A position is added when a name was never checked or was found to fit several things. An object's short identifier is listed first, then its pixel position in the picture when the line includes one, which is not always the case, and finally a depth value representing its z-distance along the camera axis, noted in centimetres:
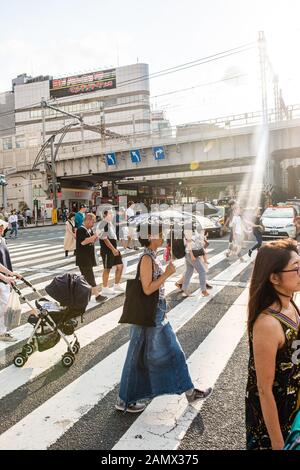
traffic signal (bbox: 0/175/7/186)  3080
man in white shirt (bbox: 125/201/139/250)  1689
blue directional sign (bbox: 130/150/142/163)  3781
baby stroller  506
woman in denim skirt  388
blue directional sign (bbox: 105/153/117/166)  3988
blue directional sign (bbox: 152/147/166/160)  3619
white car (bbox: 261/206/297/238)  1915
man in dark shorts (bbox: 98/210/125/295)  881
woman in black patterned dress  213
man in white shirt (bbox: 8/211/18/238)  2515
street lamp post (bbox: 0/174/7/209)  3082
